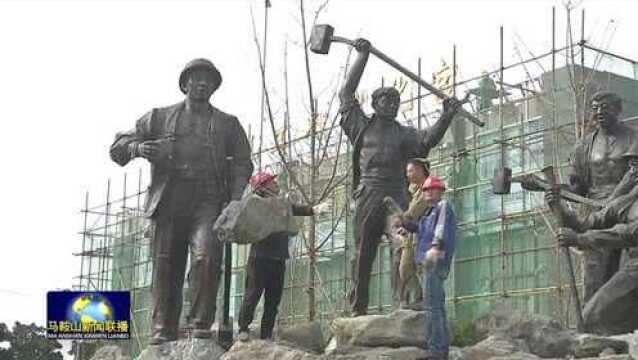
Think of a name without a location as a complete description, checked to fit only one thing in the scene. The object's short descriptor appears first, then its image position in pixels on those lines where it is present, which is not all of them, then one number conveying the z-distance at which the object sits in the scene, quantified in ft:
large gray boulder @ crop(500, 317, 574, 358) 25.53
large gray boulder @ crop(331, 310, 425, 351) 24.50
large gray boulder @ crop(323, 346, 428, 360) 23.53
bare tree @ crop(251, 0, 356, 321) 54.65
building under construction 61.16
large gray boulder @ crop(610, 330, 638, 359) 23.09
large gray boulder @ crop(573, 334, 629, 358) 23.30
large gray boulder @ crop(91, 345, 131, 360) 33.32
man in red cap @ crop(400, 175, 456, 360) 21.91
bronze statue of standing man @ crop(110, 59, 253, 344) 29.35
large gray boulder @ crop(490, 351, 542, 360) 22.79
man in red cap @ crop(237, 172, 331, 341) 28.04
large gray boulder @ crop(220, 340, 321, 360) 24.73
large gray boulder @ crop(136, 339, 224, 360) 27.12
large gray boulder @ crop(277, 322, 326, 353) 29.17
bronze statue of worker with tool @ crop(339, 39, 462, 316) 29.09
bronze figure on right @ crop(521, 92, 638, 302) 27.53
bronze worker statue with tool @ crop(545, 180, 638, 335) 25.77
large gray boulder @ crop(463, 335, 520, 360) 24.03
